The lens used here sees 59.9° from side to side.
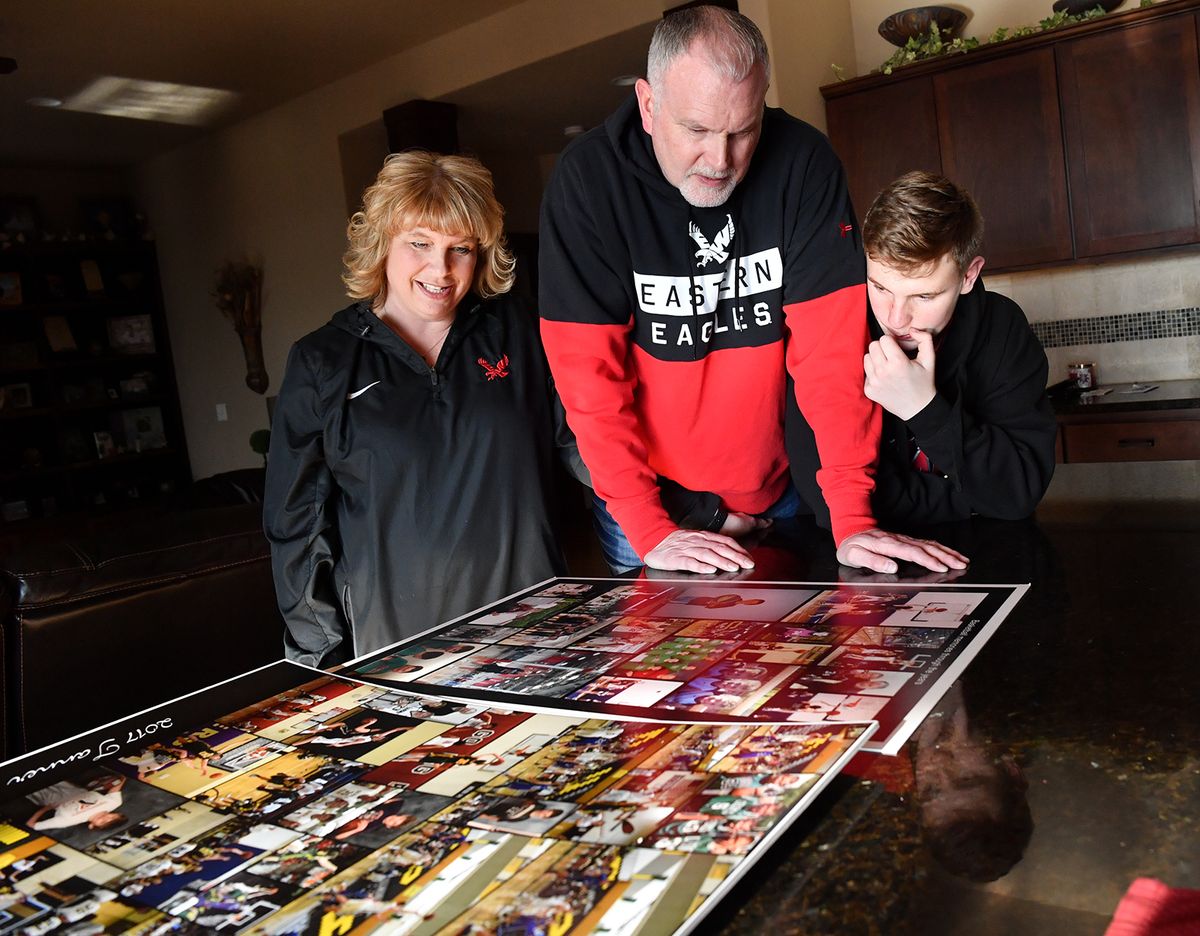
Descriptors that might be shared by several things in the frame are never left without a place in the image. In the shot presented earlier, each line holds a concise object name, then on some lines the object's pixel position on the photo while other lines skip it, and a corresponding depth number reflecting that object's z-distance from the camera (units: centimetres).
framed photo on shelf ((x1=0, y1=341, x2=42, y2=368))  718
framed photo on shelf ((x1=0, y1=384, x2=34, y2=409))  718
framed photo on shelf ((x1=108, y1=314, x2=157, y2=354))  780
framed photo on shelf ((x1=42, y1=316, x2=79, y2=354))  740
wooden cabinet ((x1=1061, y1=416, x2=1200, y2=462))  352
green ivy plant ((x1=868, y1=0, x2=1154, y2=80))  373
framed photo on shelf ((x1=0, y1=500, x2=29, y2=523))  716
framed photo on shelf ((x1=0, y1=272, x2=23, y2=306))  708
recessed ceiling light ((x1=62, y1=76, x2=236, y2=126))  583
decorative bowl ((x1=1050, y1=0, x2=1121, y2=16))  373
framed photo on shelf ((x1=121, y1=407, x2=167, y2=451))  789
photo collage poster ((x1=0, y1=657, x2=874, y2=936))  53
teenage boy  143
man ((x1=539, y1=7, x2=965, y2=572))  148
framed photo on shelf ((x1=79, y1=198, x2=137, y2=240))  765
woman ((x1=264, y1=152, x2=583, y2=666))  171
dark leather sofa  220
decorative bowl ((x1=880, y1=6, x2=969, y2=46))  399
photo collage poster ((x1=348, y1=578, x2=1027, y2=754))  77
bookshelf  726
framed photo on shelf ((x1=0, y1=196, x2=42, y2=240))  724
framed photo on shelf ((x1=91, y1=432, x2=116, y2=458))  762
